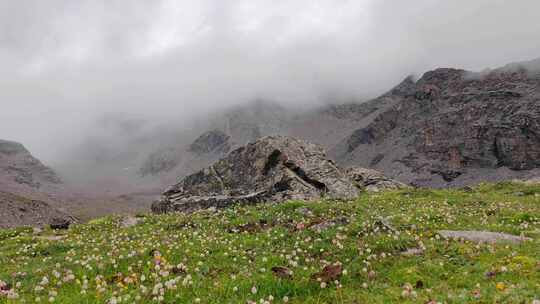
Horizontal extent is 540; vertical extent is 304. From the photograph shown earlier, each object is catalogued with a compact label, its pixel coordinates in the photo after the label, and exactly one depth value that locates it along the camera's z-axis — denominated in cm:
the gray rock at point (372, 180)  5988
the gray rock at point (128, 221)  2462
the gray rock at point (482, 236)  1554
